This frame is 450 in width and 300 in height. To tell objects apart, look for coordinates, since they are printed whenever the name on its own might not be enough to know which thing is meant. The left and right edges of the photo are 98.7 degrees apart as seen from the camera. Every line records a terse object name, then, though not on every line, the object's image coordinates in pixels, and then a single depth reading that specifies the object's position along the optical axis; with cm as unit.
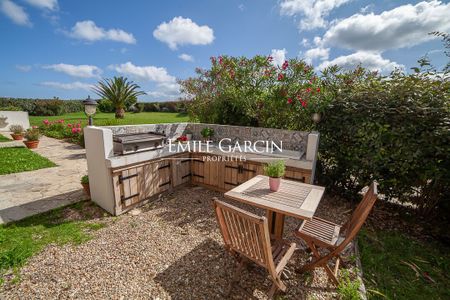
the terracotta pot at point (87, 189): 402
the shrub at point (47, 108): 2220
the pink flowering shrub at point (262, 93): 452
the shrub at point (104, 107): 2051
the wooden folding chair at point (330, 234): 191
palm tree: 1552
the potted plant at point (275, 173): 244
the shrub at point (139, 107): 2794
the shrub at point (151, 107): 2943
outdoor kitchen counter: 328
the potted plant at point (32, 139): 872
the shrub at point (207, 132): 512
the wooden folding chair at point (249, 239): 155
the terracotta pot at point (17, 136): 1040
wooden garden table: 209
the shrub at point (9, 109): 1521
